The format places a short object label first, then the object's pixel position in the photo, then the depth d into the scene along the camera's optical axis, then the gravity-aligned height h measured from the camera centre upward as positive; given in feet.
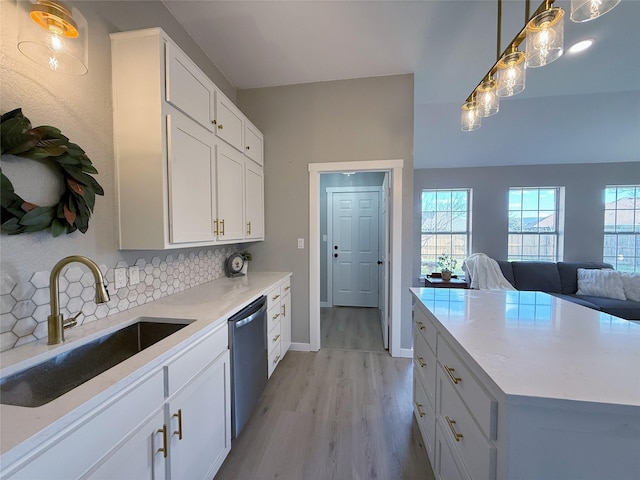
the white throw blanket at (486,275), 12.12 -2.09
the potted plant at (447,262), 15.62 -1.84
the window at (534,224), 14.83 +0.56
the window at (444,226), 15.62 +0.47
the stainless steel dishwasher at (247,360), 4.92 -2.77
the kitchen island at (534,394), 2.13 -1.52
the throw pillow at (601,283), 10.71 -2.21
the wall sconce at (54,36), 3.19 +2.64
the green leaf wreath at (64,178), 3.03 +0.73
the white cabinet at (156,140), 4.38 +1.73
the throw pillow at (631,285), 10.41 -2.20
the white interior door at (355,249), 14.11 -0.88
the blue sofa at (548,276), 11.83 -2.05
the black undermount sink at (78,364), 2.75 -1.75
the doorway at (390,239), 8.41 -0.19
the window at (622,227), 14.03 +0.36
